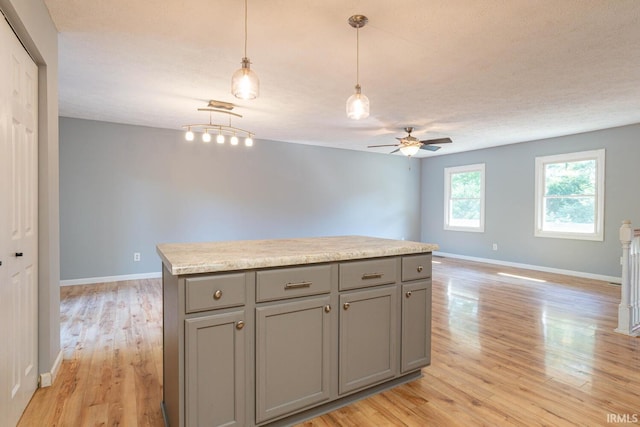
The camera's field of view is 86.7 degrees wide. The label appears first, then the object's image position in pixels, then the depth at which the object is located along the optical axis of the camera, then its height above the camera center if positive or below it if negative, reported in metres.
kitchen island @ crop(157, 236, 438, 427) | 1.49 -0.61
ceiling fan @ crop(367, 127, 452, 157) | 4.86 +0.96
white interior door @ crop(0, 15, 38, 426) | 1.63 -0.11
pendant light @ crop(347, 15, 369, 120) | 2.17 +0.69
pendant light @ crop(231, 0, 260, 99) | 1.76 +0.66
